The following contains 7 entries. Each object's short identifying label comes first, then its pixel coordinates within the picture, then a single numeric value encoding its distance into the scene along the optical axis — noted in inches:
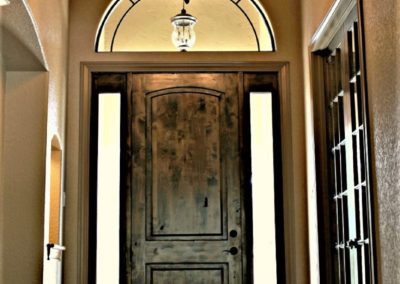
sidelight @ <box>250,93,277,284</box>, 193.3
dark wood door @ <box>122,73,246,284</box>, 191.3
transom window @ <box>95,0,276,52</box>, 199.5
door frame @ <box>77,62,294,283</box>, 189.5
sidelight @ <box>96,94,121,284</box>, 191.9
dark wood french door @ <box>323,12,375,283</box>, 138.2
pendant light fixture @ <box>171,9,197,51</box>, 194.1
